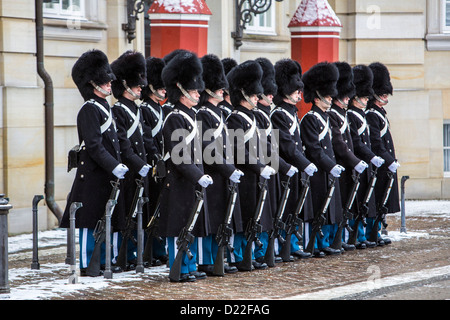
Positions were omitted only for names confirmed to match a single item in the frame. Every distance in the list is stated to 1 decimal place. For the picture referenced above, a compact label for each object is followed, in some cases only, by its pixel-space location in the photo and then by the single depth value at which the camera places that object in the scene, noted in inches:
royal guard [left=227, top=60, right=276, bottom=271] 729.6
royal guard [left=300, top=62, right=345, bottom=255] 798.5
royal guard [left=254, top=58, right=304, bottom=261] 752.3
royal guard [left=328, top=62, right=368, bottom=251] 824.9
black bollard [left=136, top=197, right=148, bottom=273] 691.4
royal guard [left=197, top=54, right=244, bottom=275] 697.0
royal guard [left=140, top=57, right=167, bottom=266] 747.4
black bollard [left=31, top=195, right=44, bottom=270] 726.5
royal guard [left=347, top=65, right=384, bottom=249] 850.8
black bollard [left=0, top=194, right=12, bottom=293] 617.6
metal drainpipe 920.3
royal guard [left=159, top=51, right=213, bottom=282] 676.7
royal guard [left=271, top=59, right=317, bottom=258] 773.3
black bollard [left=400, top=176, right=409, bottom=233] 932.0
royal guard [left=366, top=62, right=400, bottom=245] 874.8
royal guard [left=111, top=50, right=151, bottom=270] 717.9
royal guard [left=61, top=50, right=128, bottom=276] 690.2
